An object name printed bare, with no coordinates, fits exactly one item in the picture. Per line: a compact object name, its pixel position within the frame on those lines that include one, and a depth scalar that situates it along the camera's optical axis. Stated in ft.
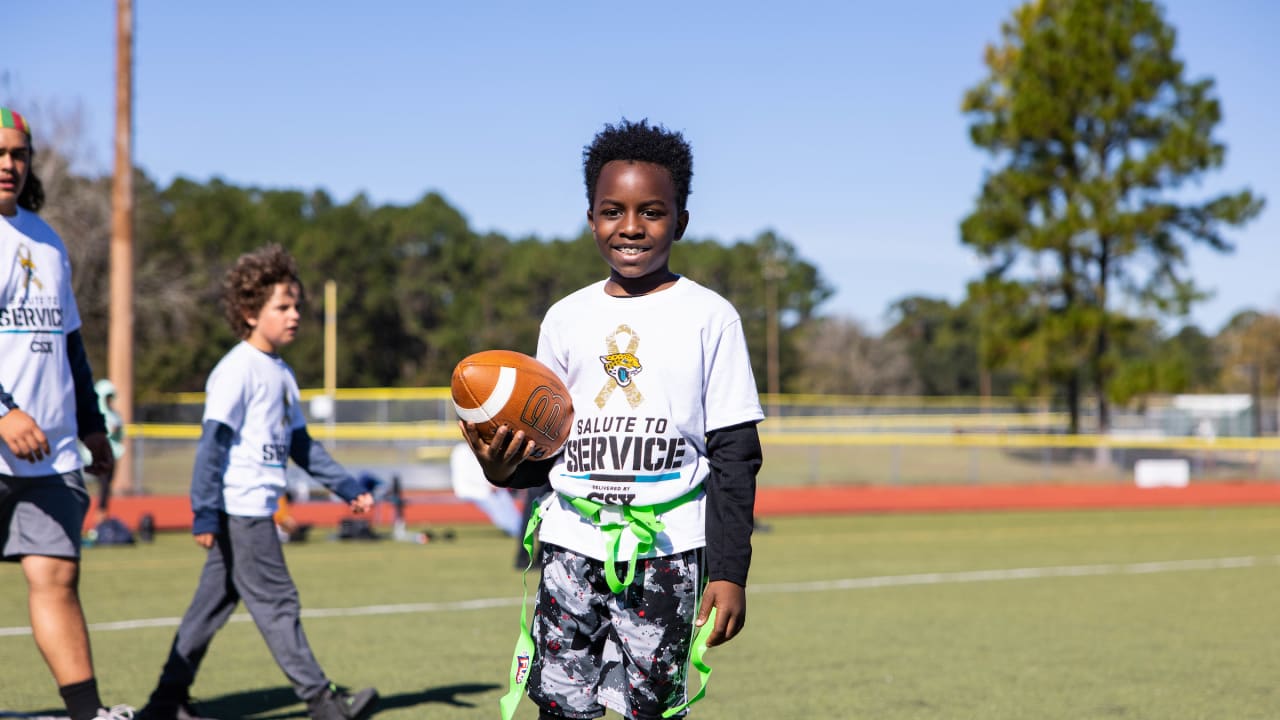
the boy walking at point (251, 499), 17.57
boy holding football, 11.00
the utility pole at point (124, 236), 64.49
